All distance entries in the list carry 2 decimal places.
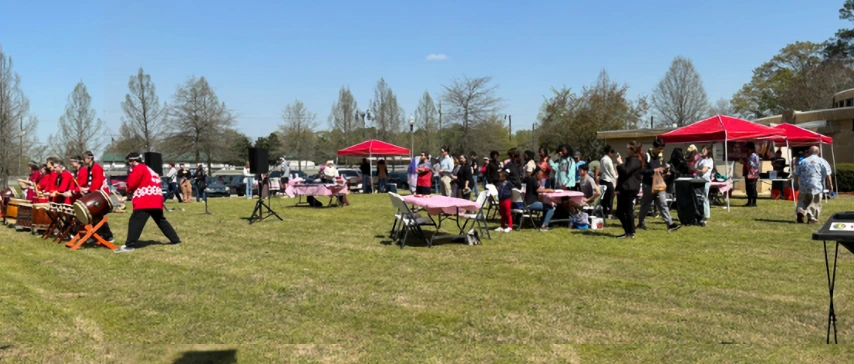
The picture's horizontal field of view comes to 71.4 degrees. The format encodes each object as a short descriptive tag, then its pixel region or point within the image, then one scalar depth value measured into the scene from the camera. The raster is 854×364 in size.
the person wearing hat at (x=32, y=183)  12.35
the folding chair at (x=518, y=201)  9.81
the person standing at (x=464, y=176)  13.43
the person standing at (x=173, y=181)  19.09
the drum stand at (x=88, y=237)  8.45
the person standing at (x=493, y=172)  10.44
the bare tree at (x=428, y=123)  52.25
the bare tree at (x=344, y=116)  52.59
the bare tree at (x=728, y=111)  48.91
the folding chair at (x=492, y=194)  10.16
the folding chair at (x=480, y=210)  8.43
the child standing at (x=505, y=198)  9.59
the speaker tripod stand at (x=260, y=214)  11.84
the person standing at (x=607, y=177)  10.84
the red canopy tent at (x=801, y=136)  15.63
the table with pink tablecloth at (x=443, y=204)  8.16
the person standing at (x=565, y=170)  11.10
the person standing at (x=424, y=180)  13.00
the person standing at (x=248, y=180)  20.47
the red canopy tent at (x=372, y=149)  23.17
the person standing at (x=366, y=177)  22.86
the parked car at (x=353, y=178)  24.98
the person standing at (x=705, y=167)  11.47
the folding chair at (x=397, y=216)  8.69
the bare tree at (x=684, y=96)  42.25
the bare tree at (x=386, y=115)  51.78
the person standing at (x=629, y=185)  8.63
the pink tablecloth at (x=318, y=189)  15.12
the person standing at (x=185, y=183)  19.75
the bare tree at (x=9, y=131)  32.38
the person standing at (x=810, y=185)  10.16
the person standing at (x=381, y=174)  22.67
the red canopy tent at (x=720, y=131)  12.88
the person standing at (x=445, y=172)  14.65
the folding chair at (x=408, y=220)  8.30
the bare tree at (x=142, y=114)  39.31
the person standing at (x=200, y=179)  19.53
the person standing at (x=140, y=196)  8.19
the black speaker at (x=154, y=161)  13.39
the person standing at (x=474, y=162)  17.64
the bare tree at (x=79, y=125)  41.44
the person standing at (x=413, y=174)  17.69
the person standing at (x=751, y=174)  14.00
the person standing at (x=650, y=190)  9.90
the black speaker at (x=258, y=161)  12.34
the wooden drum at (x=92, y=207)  8.49
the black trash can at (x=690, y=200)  10.29
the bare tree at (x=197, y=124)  39.59
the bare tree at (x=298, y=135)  50.00
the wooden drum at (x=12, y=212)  12.13
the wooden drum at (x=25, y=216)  11.01
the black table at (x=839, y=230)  2.99
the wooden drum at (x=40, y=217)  10.33
